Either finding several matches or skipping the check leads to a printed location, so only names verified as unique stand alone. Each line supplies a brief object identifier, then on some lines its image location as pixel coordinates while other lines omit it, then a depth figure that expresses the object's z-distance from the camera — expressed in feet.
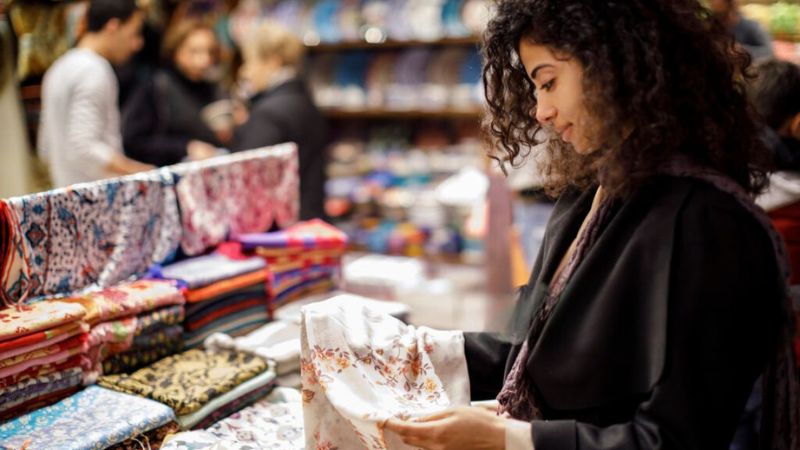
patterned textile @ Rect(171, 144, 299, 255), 7.05
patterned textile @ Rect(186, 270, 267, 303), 6.51
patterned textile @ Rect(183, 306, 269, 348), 6.64
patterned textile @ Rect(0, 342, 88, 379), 5.02
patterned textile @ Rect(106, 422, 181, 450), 5.13
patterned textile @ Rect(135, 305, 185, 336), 5.98
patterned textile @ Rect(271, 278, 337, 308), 7.68
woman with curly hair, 3.72
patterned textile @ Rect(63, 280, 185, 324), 5.65
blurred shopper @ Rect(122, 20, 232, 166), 12.59
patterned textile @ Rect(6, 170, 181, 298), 5.63
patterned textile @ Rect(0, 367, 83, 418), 5.07
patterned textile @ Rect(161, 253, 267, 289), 6.55
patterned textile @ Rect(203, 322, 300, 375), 6.48
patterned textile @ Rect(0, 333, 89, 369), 5.02
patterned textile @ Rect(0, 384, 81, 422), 5.11
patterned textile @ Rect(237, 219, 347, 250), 7.50
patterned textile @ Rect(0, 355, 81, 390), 5.05
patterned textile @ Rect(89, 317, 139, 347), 5.59
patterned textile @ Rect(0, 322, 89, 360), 4.99
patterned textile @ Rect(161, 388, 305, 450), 5.13
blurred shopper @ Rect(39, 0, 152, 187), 10.57
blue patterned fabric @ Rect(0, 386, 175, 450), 4.84
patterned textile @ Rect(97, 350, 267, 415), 5.53
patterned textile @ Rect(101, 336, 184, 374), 5.87
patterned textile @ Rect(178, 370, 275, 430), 5.52
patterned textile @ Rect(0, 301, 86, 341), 4.99
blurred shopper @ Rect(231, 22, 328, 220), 11.31
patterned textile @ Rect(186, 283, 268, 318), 6.57
